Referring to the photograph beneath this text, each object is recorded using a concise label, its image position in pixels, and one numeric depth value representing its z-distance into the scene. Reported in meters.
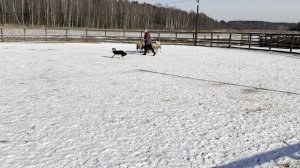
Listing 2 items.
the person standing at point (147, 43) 21.69
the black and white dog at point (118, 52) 19.73
